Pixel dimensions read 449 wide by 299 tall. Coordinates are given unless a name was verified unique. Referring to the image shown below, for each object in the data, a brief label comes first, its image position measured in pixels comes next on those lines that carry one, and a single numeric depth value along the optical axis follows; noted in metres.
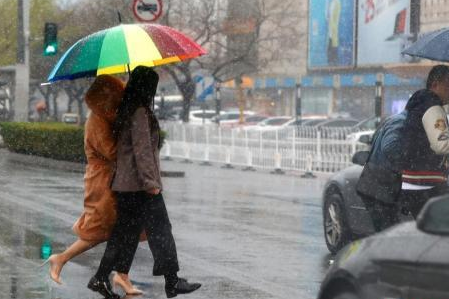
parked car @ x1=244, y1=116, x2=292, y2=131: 54.40
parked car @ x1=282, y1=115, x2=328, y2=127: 50.72
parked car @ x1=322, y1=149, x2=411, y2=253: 11.77
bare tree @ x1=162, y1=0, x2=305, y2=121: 39.03
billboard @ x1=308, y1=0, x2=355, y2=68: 64.50
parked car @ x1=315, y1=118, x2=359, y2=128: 48.25
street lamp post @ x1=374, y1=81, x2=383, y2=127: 28.19
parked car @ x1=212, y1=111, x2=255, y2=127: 57.48
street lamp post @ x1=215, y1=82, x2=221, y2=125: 41.42
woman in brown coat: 9.14
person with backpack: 8.78
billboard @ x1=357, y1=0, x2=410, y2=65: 48.25
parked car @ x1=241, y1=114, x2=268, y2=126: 58.97
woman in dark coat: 8.84
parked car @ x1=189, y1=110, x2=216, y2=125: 58.22
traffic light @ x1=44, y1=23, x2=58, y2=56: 29.19
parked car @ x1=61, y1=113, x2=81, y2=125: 62.66
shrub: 27.78
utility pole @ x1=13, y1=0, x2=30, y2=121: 35.06
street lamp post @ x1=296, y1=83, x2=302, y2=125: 37.03
